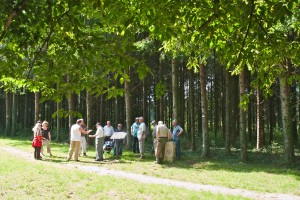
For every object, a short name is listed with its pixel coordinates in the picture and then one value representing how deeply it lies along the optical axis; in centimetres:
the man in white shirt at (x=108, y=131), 1929
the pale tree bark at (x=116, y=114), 2540
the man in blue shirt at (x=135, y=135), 1916
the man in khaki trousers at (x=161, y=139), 1529
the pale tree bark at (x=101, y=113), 2827
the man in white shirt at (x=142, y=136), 1684
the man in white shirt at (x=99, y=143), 1617
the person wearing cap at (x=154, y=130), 1659
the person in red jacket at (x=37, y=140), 1575
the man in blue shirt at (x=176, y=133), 1745
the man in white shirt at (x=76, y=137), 1571
